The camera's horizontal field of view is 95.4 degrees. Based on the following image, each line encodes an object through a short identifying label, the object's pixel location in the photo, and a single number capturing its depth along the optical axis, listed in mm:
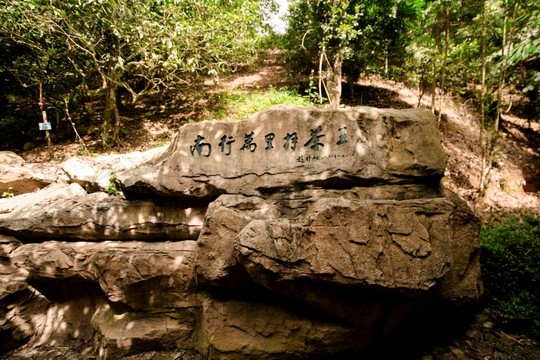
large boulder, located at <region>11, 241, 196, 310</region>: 3551
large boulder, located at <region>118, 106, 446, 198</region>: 3609
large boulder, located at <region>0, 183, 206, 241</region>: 4105
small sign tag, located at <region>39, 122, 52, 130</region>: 6465
